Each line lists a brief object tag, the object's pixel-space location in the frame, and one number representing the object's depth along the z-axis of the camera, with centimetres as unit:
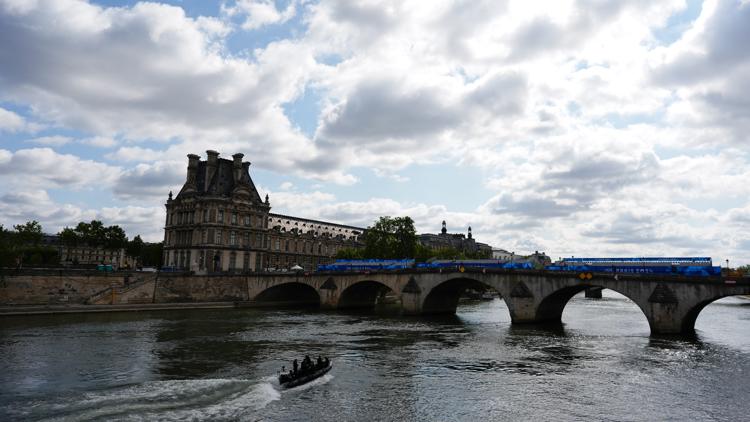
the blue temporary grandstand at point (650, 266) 4538
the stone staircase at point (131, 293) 6912
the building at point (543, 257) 15675
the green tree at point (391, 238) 10419
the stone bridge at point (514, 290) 4494
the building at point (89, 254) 17925
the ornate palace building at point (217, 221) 9606
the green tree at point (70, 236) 11906
